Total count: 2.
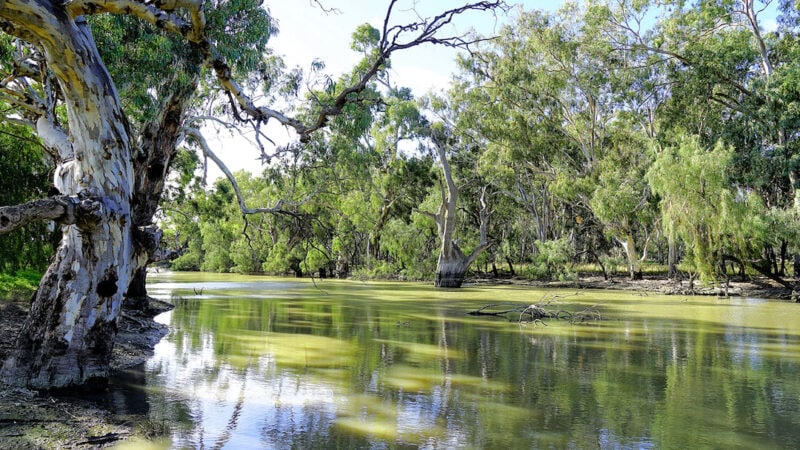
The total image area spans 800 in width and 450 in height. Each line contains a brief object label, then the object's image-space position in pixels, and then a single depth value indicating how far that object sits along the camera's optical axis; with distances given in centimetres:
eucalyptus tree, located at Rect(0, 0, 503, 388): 527
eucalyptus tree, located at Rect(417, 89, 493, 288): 2970
